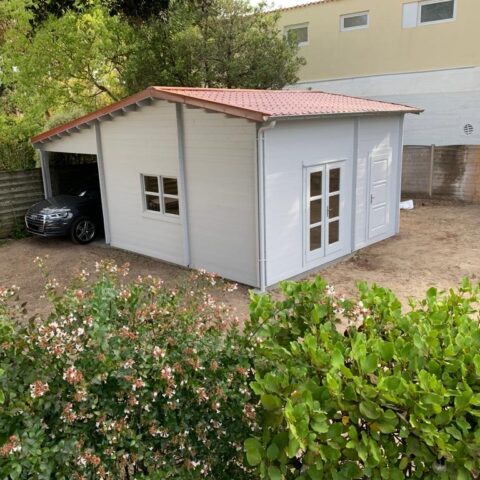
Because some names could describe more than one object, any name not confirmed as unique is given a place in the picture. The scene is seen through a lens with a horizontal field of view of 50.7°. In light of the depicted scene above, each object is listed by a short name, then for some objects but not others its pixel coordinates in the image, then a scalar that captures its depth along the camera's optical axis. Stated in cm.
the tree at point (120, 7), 956
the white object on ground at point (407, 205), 1551
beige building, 1656
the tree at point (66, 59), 1526
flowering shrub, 228
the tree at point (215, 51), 1611
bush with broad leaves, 221
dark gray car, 1198
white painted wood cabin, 857
